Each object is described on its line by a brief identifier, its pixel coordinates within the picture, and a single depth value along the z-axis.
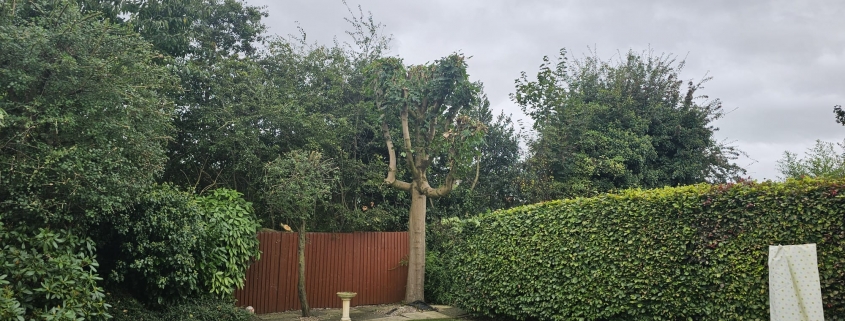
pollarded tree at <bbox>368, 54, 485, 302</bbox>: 10.47
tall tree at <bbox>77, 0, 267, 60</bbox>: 9.48
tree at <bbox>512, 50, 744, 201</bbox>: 14.30
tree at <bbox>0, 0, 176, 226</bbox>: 5.57
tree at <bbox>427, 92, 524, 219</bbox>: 14.19
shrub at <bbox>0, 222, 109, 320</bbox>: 5.19
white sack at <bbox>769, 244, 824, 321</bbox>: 4.82
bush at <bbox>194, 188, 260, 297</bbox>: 8.26
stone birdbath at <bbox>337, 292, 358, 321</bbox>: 9.26
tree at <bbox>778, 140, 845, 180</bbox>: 16.23
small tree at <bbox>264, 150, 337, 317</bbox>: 9.07
